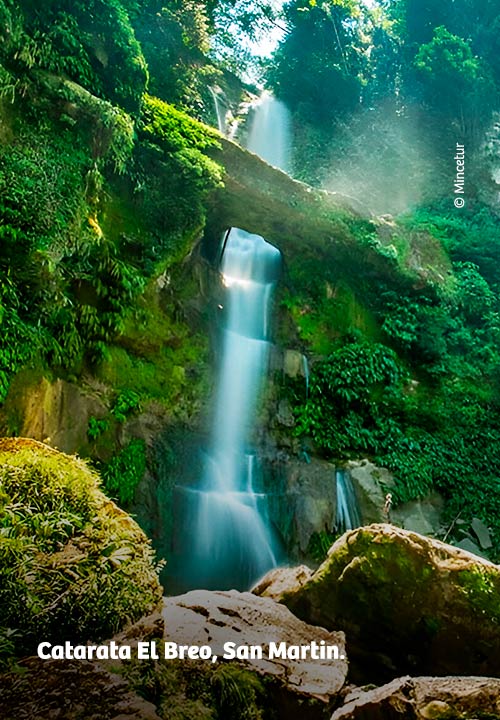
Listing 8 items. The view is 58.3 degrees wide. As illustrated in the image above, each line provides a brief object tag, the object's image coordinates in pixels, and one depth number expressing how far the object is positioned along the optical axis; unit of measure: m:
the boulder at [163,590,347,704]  3.10
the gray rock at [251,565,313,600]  5.40
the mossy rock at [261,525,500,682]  4.41
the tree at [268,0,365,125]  19.81
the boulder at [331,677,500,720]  2.55
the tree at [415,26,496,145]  18.25
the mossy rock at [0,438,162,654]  2.38
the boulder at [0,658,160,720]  1.93
